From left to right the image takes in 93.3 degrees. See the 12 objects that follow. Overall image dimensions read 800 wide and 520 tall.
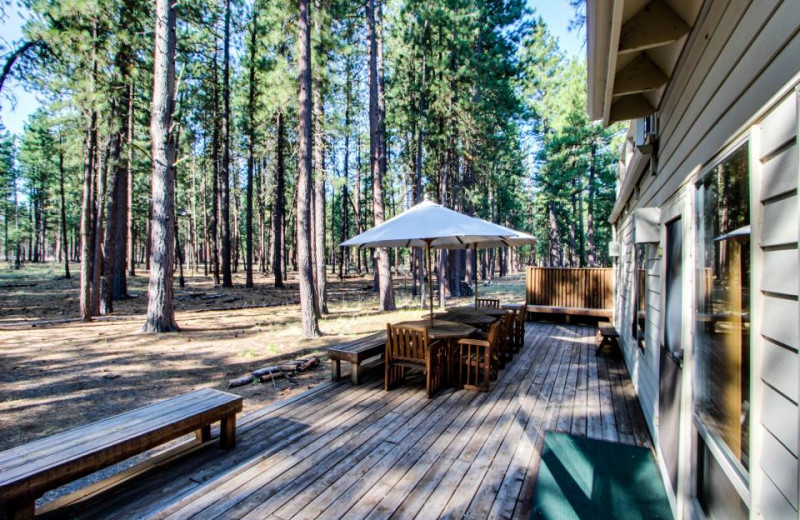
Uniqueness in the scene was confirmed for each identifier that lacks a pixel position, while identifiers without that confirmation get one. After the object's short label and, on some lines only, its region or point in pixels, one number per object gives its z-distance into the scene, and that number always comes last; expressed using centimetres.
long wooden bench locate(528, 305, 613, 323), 978
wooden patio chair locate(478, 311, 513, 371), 567
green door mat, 258
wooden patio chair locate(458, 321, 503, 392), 487
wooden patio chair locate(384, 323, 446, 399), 474
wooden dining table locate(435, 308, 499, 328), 643
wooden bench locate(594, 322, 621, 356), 668
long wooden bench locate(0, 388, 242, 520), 215
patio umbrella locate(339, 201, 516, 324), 474
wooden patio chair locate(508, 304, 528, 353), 717
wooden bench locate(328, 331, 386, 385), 503
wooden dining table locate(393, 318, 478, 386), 509
